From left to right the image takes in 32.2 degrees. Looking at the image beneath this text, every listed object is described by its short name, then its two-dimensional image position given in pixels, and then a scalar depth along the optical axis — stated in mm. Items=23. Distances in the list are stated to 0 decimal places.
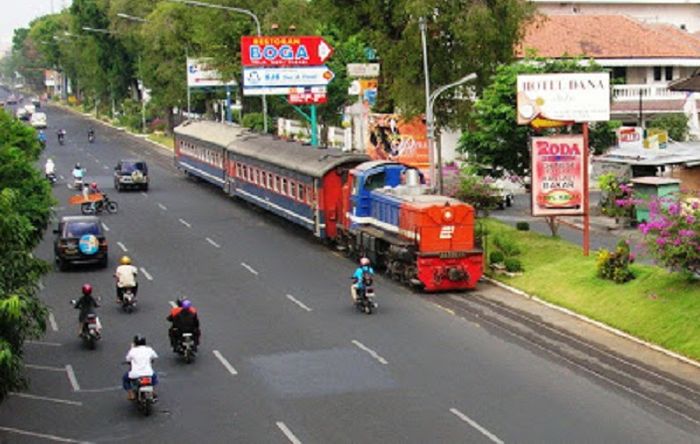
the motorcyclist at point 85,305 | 29781
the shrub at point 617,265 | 33094
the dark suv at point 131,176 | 66688
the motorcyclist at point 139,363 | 23688
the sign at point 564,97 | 36812
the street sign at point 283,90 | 61219
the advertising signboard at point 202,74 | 91688
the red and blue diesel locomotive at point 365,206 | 35812
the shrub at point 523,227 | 45156
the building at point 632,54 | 73062
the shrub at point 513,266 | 37425
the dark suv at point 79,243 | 40875
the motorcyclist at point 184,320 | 27484
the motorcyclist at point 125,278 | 33969
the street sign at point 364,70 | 53125
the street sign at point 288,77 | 60938
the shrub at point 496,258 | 38219
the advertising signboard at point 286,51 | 60500
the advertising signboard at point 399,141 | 60438
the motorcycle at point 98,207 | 56656
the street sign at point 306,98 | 61172
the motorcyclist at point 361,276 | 32750
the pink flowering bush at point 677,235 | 29719
